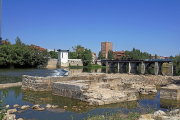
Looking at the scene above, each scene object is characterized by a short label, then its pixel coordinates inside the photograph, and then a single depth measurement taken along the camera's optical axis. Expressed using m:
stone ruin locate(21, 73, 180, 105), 12.42
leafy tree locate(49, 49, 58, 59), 90.71
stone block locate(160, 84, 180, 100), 13.79
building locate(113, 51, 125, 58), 158.89
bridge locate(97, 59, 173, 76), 68.00
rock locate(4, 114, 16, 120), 7.97
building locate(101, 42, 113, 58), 186.62
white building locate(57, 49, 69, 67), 71.88
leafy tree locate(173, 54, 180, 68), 31.93
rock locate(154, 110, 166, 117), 8.21
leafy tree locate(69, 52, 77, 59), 93.34
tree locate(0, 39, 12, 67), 53.28
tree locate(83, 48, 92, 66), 84.95
